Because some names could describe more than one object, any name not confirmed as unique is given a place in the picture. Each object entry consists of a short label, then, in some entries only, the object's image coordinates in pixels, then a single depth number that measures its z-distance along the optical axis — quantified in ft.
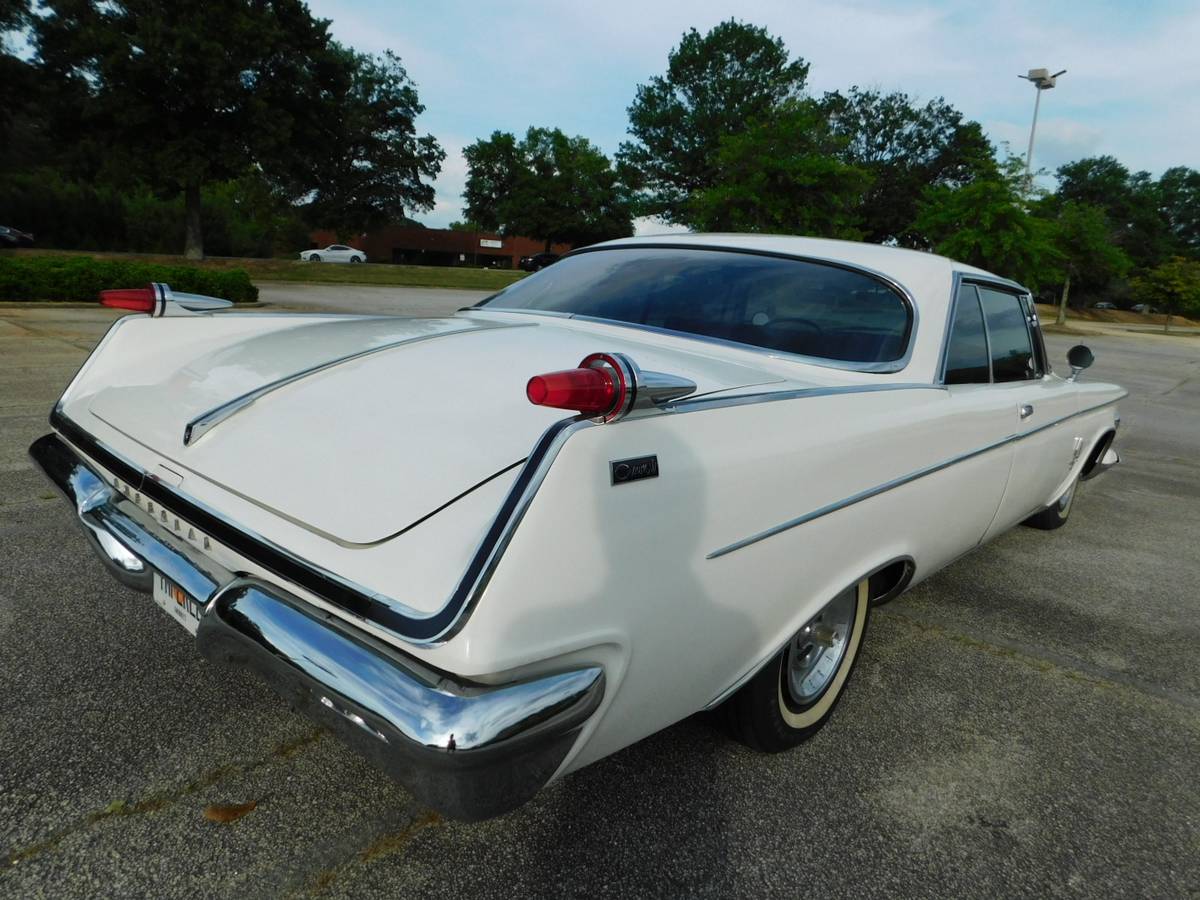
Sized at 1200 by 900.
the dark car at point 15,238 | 98.94
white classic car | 4.27
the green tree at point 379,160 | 147.54
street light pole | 106.63
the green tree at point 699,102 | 158.92
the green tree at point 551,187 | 181.78
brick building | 201.36
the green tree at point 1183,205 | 215.72
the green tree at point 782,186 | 75.56
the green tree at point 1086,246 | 103.60
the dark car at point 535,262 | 142.00
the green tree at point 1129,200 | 199.82
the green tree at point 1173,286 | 141.28
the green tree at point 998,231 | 79.15
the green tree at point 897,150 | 159.02
